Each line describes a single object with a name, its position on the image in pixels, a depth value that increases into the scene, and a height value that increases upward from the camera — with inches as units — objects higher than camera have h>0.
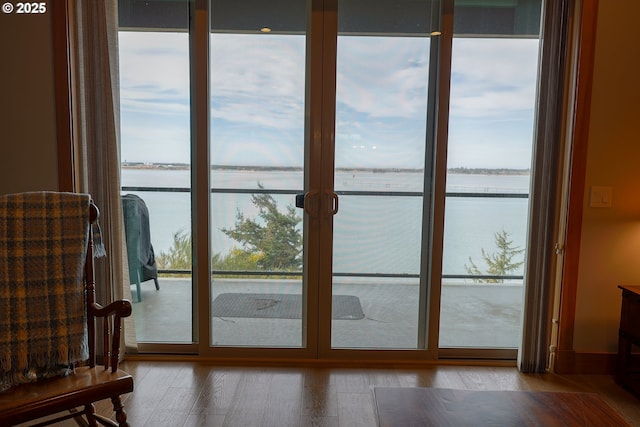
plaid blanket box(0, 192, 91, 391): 70.3 -19.2
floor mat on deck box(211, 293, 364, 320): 114.1 -34.9
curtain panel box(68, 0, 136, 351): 100.1 +10.0
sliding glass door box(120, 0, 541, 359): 106.8 -0.3
